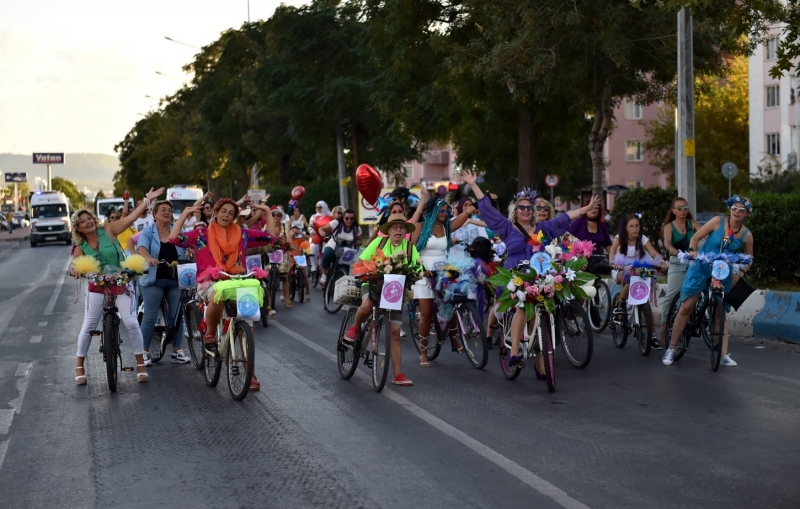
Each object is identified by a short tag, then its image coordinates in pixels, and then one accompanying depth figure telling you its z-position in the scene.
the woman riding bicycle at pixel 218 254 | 10.22
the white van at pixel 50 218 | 57.38
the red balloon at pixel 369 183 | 16.09
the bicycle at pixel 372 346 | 10.15
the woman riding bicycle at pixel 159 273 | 11.65
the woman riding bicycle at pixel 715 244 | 11.42
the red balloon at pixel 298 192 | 21.66
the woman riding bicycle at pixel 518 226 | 10.74
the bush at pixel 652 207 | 21.16
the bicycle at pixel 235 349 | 9.66
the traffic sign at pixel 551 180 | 42.91
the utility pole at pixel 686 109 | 19.53
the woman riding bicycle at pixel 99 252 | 10.70
